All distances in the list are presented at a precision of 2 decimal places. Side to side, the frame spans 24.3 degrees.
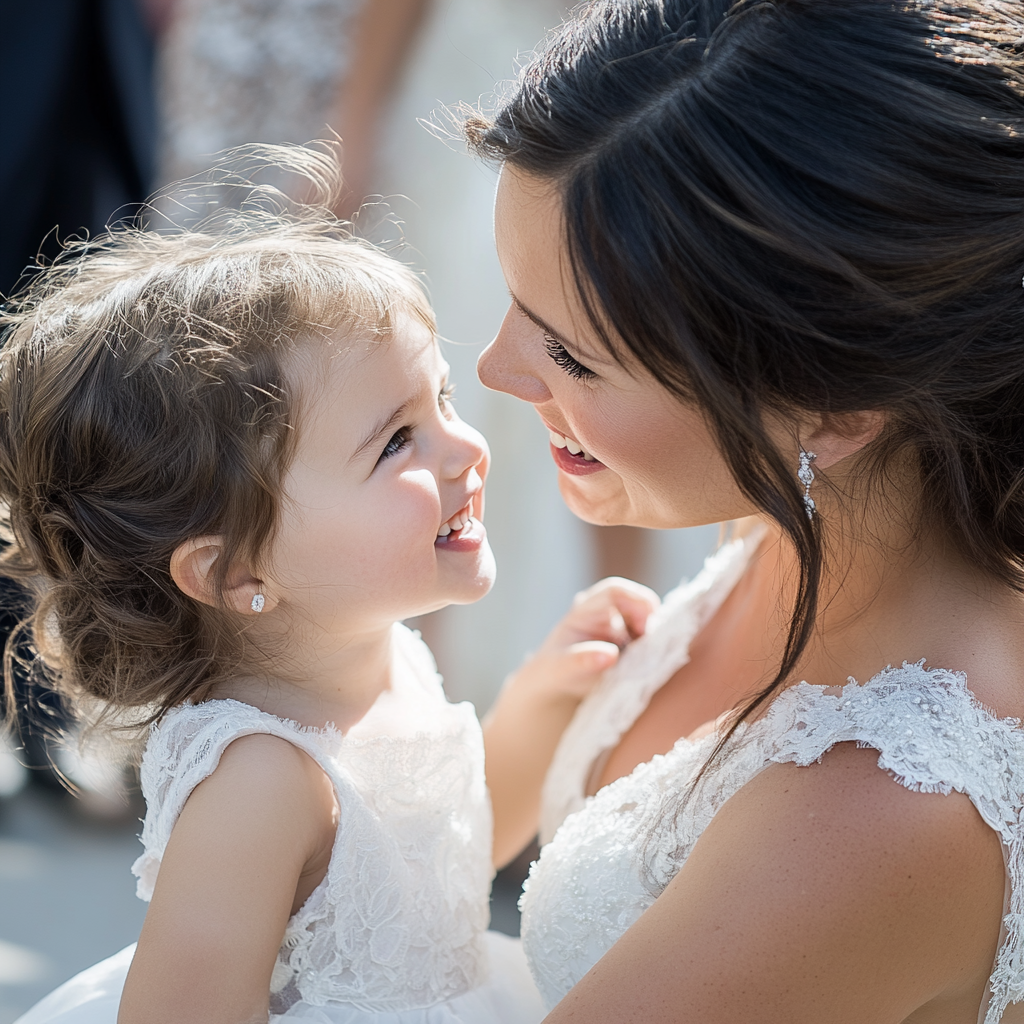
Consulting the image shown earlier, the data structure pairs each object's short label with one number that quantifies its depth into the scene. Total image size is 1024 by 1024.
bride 0.83
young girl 0.92
